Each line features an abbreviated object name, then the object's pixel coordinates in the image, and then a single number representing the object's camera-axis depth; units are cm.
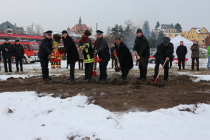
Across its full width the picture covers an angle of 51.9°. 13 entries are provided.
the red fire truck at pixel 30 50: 2150
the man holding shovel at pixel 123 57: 799
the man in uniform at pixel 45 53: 814
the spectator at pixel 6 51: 1188
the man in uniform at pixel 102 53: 770
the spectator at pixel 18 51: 1216
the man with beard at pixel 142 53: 793
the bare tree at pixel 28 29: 8775
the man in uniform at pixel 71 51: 766
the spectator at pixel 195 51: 1268
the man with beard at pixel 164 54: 804
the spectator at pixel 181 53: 1362
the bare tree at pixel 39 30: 8205
